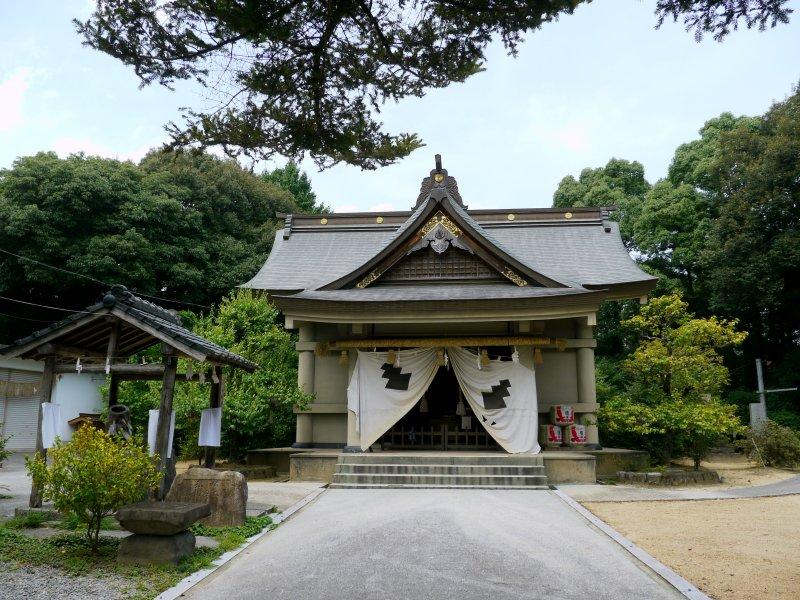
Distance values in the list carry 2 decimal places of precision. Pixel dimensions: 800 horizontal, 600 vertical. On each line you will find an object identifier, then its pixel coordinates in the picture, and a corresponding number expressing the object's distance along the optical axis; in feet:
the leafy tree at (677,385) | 37.64
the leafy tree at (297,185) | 125.18
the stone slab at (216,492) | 22.67
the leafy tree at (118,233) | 67.05
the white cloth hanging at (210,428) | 26.40
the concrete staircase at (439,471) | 34.68
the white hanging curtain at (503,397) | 39.09
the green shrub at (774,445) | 45.06
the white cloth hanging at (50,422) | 24.11
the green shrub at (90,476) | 17.49
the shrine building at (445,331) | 39.09
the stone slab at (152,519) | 17.10
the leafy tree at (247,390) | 39.42
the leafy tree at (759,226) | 65.62
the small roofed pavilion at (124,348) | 23.25
